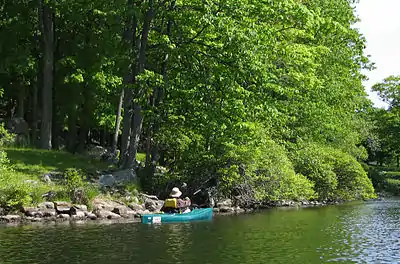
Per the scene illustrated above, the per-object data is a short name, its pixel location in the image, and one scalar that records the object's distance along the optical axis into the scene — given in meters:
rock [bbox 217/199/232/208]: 26.95
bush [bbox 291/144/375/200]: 33.94
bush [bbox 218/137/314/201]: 26.41
